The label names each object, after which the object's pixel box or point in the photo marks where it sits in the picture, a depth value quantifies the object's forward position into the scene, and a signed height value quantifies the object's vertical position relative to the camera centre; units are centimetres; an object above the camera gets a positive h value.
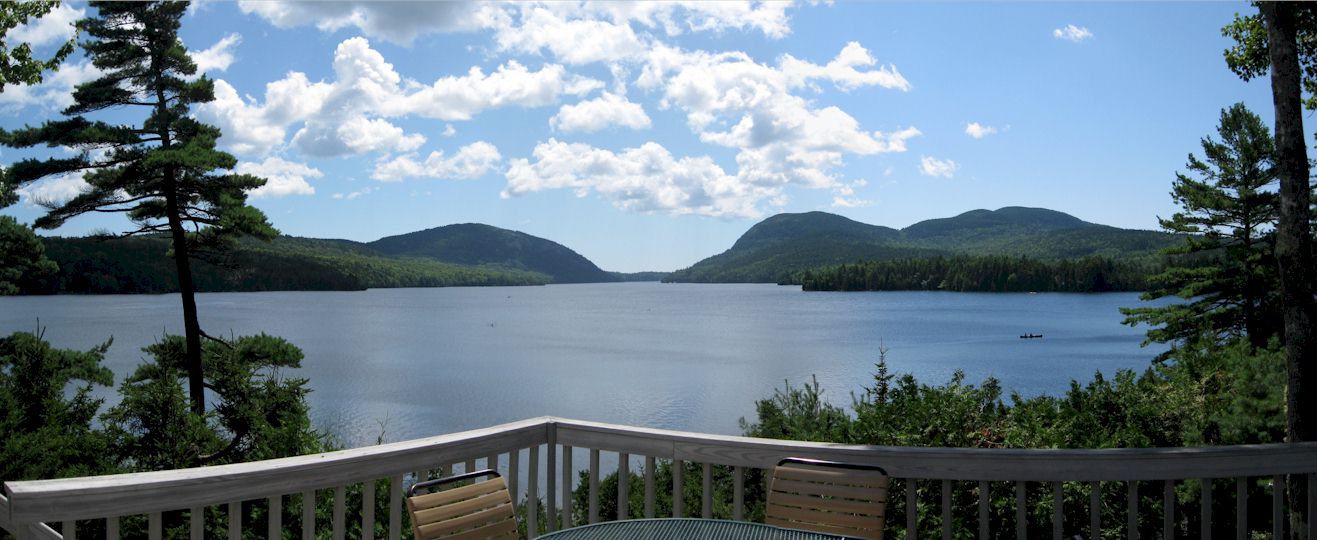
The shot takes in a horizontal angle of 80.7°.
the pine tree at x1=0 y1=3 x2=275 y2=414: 1525 +262
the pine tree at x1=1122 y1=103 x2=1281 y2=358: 2503 +178
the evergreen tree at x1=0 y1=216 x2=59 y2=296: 1658 +58
